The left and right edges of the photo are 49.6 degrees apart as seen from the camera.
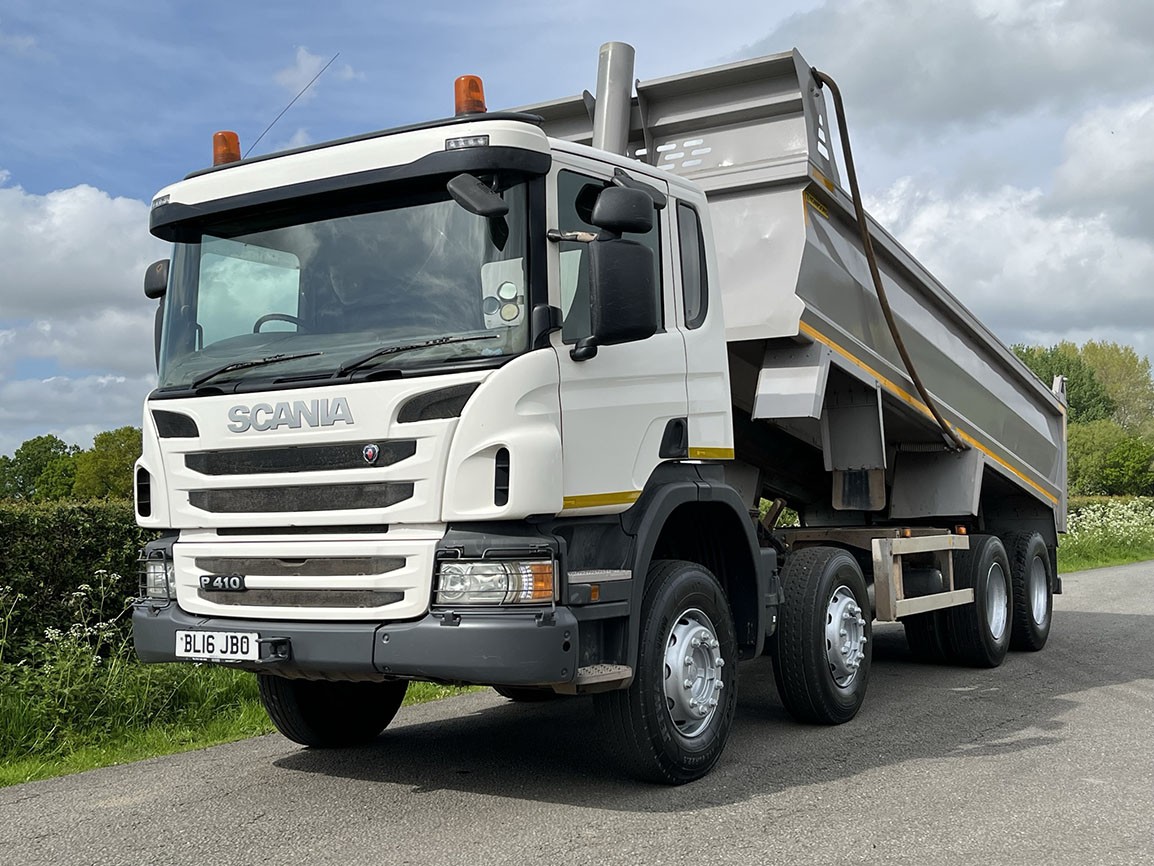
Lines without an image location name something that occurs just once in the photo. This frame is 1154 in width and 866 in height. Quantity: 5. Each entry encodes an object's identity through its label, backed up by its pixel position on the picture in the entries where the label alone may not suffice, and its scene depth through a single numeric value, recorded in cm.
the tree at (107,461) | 6656
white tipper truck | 475
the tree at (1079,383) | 7900
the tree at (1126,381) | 8356
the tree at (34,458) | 8456
